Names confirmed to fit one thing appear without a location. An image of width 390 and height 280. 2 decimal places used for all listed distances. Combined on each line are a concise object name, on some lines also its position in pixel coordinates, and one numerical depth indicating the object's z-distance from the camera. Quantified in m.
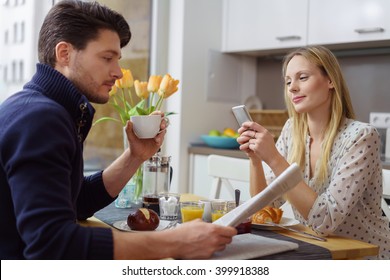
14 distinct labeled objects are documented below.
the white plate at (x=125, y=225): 1.21
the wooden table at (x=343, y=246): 1.09
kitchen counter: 2.67
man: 0.85
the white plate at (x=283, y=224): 1.25
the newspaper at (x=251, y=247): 0.97
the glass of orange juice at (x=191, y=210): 1.25
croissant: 1.29
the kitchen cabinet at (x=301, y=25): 2.49
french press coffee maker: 1.52
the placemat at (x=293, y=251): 1.02
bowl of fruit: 2.80
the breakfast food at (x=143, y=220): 1.19
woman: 1.37
